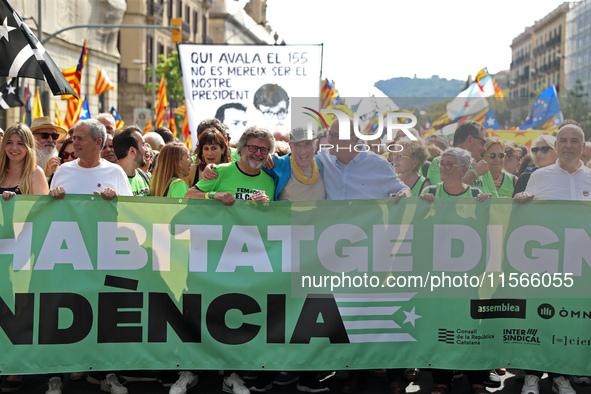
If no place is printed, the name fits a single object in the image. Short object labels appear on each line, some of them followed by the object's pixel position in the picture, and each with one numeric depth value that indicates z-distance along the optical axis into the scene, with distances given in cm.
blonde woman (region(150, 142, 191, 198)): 646
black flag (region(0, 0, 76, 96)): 689
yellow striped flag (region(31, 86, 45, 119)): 1470
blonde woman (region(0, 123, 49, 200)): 576
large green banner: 542
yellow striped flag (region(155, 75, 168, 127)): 2014
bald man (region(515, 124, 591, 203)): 593
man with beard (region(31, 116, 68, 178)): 725
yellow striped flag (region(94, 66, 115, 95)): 2347
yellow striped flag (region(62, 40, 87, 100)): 1457
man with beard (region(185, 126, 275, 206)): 566
